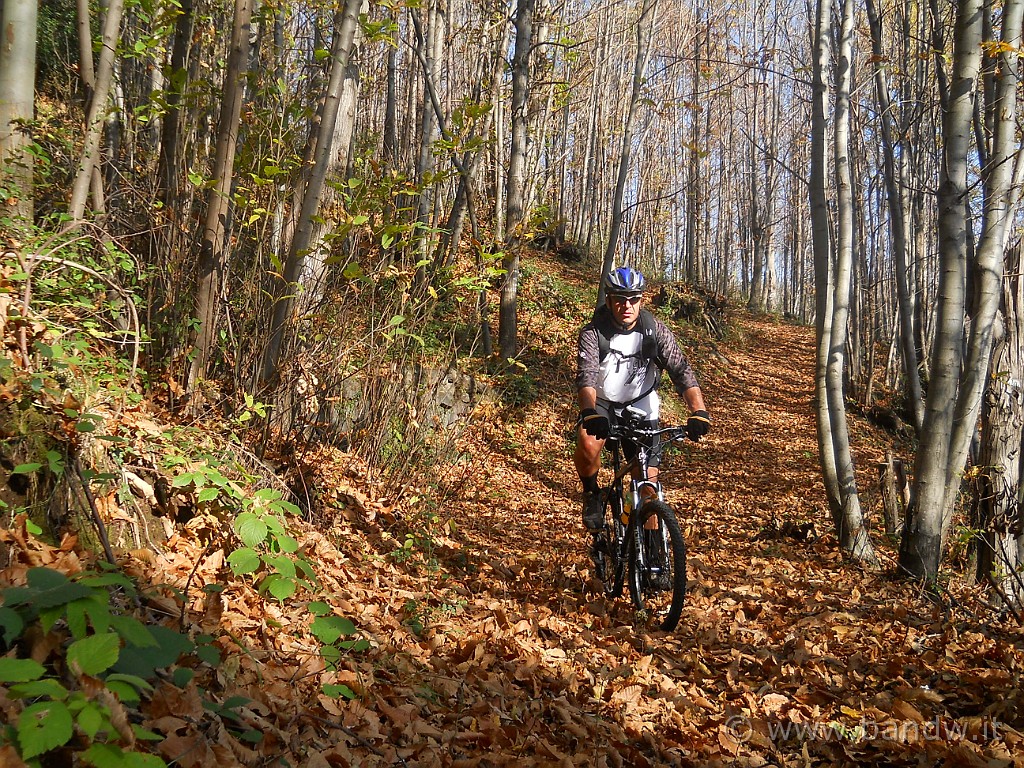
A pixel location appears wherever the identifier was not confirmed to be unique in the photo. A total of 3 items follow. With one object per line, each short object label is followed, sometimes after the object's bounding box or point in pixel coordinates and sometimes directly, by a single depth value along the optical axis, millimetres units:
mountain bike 4203
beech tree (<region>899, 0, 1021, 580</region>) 4887
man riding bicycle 4781
